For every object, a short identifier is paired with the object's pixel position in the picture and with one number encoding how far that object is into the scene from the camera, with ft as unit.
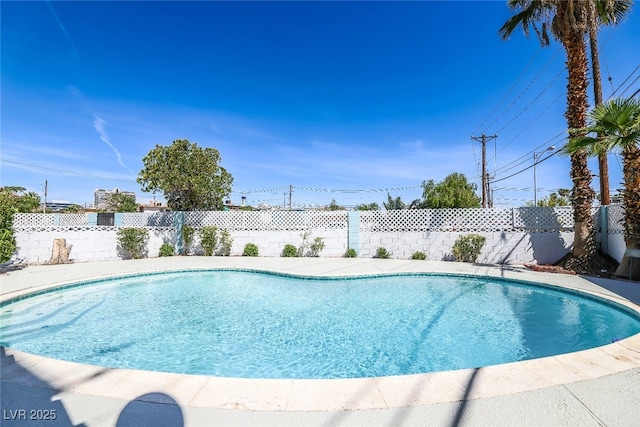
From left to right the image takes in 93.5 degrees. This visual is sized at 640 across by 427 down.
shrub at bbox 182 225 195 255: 38.93
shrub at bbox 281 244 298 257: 37.35
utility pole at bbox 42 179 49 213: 103.74
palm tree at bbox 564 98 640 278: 19.40
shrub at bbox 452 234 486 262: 31.96
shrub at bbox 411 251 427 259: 34.19
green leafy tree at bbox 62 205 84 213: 82.02
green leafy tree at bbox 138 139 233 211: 40.63
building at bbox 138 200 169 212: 140.28
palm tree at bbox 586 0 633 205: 23.52
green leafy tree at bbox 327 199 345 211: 106.50
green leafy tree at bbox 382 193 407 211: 116.21
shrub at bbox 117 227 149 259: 34.71
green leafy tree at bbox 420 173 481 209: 80.07
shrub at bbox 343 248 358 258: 36.52
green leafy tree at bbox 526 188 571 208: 80.64
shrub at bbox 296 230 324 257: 37.14
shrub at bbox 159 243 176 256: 38.01
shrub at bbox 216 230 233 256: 38.47
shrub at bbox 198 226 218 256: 38.09
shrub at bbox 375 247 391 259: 35.47
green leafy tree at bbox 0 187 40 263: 23.66
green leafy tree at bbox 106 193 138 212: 90.25
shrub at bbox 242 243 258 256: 37.91
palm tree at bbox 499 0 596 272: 24.77
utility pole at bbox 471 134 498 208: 70.64
